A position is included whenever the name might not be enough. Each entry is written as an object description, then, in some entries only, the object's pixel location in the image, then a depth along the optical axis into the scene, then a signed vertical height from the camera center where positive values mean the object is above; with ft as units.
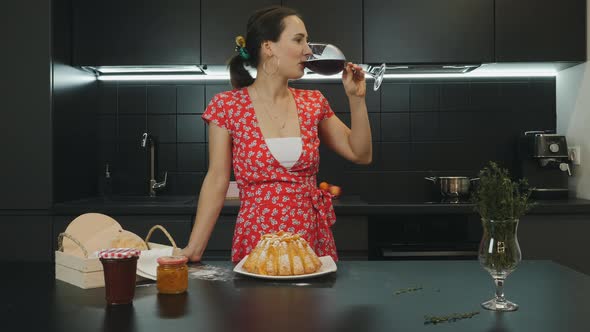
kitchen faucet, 11.68 -0.15
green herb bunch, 3.84 -0.25
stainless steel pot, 10.45 -0.45
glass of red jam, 4.10 -0.77
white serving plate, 4.70 -0.86
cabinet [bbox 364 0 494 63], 10.56 +2.14
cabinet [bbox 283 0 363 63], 10.65 +2.28
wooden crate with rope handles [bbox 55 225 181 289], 4.65 -0.84
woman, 6.77 +0.20
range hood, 10.87 +1.59
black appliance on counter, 10.43 -0.12
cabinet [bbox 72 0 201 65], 10.72 +2.13
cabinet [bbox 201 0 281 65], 10.69 +2.23
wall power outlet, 10.71 +0.09
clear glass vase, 3.92 -0.60
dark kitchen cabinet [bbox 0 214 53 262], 9.96 -1.25
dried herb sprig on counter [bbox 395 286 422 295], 4.43 -0.93
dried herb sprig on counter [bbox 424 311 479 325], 3.68 -0.94
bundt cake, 4.75 -0.75
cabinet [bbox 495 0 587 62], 10.50 +2.15
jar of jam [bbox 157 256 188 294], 4.38 -0.82
